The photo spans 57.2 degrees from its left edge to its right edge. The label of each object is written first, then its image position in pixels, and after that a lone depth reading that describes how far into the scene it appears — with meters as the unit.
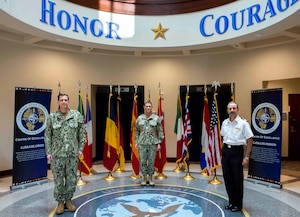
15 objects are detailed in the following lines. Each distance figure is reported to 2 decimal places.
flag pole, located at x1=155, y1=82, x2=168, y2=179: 5.59
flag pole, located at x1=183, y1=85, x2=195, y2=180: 5.53
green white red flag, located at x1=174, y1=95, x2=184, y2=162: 6.00
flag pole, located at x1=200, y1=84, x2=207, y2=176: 5.82
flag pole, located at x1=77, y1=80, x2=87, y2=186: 5.09
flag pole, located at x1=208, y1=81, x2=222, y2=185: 5.16
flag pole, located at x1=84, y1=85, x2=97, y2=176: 5.58
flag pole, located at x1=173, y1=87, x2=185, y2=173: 6.21
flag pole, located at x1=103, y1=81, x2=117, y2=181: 5.45
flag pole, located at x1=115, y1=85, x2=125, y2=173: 6.09
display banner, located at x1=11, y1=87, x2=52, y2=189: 4.78
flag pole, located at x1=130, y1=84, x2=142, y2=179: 5.57
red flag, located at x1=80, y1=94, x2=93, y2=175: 5.64
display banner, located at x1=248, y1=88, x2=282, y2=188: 4.86
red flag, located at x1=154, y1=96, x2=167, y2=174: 5.71
